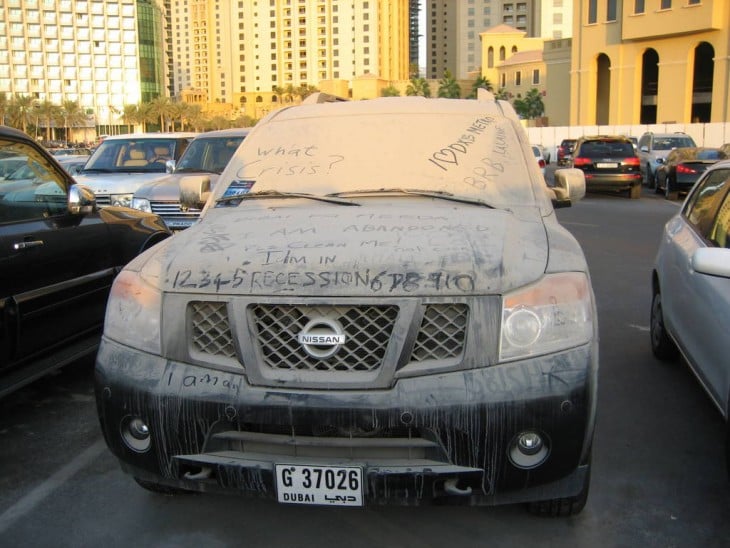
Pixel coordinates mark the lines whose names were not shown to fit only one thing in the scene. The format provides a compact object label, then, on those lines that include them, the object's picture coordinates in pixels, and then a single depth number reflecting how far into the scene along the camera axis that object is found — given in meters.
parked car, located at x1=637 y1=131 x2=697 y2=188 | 26.42
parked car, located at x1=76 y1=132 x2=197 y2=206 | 12.09
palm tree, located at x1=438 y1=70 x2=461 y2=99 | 124.75
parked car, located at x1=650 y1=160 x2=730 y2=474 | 3.94
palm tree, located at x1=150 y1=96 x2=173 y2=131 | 132.62
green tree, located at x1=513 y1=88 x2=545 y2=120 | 102.19
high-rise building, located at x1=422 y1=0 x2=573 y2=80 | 156.25
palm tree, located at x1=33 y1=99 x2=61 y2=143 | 119.31
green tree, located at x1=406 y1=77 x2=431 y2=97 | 133.50
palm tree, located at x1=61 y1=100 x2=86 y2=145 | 125.56
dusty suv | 2.83
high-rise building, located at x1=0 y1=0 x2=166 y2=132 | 133.12
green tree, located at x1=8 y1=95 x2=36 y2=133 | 113.50
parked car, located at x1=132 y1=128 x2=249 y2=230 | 10.75
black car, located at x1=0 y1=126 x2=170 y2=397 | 4.63
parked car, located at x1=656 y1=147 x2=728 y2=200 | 20.58
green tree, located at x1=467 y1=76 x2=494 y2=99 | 118.50
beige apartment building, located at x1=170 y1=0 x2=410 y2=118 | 171.50
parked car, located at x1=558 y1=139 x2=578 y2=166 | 35.58
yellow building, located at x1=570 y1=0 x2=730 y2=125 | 56.25
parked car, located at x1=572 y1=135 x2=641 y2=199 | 22.38
